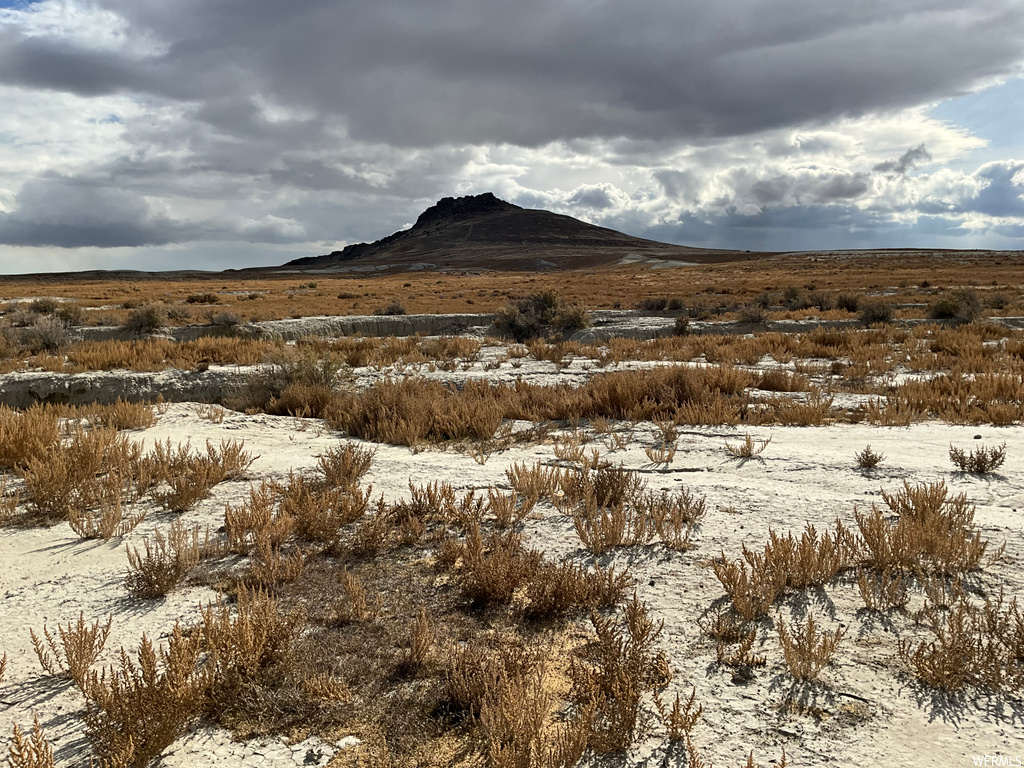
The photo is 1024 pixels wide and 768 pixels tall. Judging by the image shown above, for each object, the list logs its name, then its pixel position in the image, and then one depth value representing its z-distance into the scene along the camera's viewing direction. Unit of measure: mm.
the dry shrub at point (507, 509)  5031
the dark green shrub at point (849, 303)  26172
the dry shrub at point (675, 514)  4559
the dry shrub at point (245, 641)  2961
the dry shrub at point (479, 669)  2832
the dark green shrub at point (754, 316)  22938
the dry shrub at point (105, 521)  4766
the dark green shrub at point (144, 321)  21172
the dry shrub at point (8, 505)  5070
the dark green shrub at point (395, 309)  27503
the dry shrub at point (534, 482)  5598
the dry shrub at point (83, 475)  5211
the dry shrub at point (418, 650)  3121
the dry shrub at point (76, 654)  2883
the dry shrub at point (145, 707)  2482
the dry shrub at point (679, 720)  2551
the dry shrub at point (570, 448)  6793
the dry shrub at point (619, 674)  2578
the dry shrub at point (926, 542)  3893
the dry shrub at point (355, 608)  3600
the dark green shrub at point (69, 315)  22438
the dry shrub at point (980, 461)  5879
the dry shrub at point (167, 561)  3904
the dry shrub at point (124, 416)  8348
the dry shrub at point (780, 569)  3549
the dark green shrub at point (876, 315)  21797
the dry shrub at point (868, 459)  6202
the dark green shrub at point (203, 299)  33375
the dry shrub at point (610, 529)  4539
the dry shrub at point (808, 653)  2936
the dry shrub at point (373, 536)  4596
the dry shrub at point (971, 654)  2836
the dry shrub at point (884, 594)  3531
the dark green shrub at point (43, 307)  24556
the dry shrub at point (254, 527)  4555
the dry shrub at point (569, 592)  3686
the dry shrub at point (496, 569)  3812
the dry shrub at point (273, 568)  3982
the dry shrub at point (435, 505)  5125
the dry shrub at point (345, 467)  5957
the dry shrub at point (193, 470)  5371
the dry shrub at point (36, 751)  2195
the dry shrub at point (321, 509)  4781
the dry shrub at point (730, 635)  3109
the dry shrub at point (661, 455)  6812
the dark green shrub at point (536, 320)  22781
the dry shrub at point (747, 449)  6812
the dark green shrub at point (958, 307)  20609
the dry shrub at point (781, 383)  10953
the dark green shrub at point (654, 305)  28116
